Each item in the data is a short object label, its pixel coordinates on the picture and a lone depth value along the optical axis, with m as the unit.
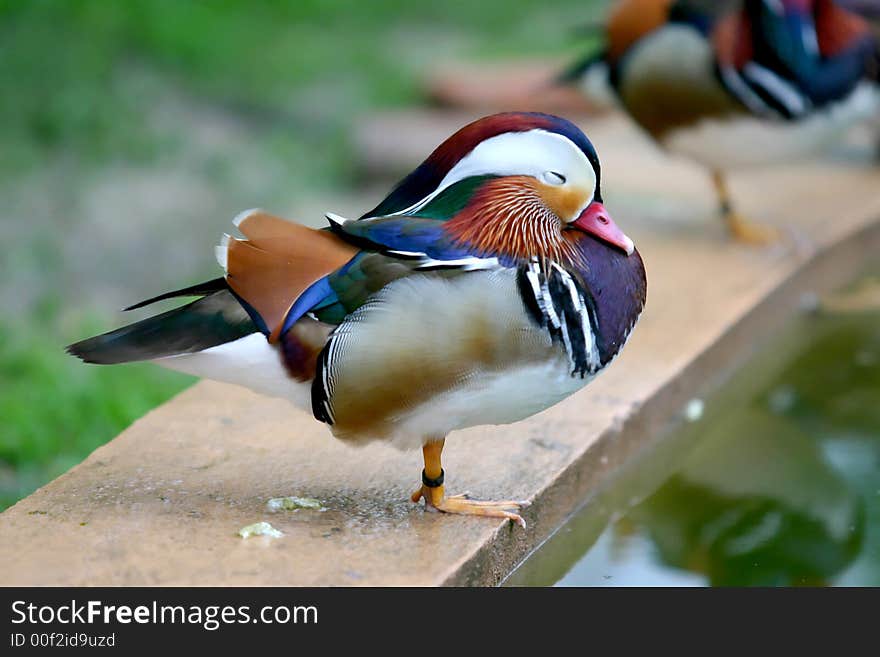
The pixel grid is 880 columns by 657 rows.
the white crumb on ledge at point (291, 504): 5.36
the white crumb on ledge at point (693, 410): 7.18
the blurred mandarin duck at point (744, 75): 8.91
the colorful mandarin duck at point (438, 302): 4.80
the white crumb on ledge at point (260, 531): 5.05
